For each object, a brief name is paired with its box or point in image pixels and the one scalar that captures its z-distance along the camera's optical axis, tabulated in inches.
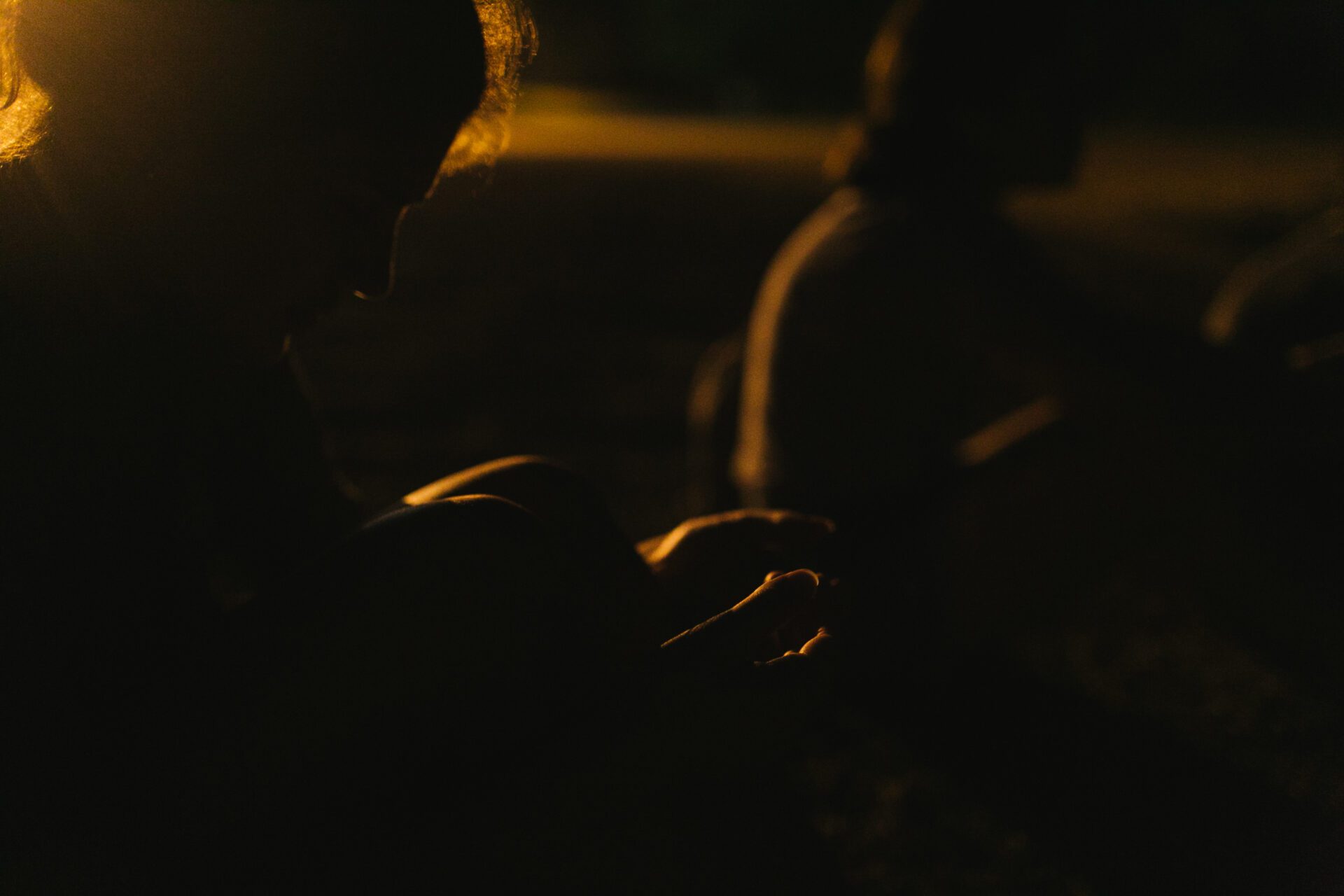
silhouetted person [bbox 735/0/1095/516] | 73.1
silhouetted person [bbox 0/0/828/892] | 32.1
